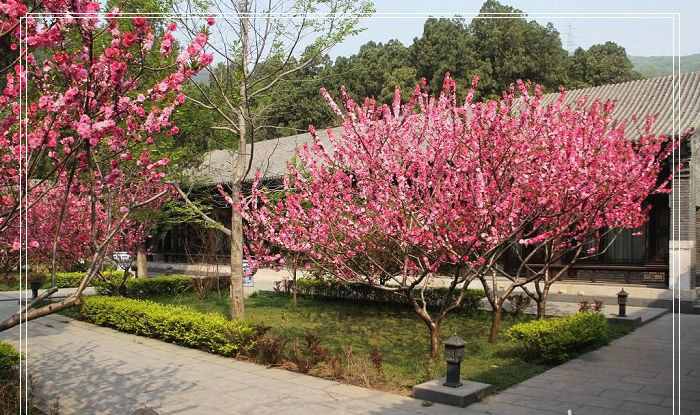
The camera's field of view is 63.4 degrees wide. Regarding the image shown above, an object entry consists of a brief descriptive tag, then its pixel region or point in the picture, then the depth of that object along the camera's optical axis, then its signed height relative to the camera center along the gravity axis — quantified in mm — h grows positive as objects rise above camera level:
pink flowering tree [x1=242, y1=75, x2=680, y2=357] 8852 +475
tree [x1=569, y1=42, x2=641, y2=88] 42338 +10963
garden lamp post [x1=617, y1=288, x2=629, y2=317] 13961 -2248
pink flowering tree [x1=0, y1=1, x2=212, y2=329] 4426 +1023
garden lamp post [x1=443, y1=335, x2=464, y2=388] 7922 -2082
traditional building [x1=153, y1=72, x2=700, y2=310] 16703 -442
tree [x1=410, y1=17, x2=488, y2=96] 41500 +12127
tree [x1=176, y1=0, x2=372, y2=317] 11812 +3153
